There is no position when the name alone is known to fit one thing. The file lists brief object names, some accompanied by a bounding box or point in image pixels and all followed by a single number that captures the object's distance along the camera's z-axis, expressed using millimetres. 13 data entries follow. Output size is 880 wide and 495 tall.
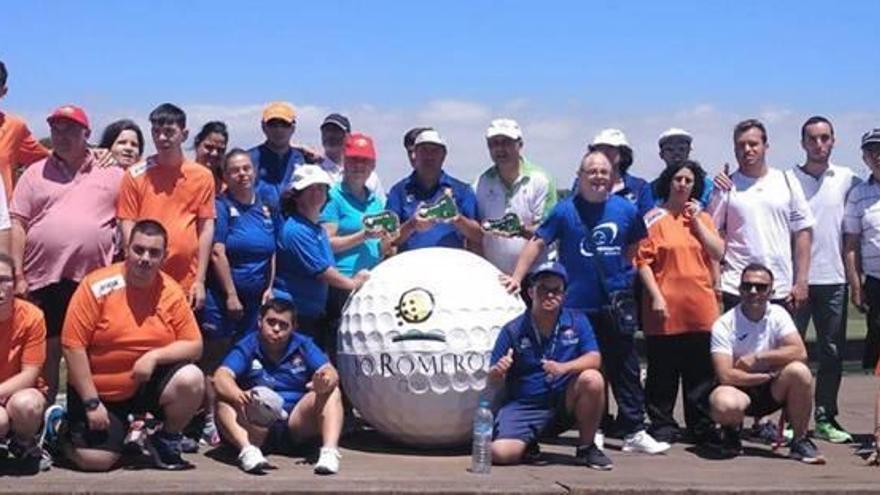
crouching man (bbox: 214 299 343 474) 7805
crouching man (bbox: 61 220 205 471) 7449
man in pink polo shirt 8117
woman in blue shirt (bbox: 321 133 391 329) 8961
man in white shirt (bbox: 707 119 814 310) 9164
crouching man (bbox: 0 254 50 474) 7191
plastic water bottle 7660
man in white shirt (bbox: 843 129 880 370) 9219
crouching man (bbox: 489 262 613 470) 7914
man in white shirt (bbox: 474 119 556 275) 8977
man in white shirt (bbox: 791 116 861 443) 9445
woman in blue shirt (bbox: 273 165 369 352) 8492
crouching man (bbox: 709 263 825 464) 8430
